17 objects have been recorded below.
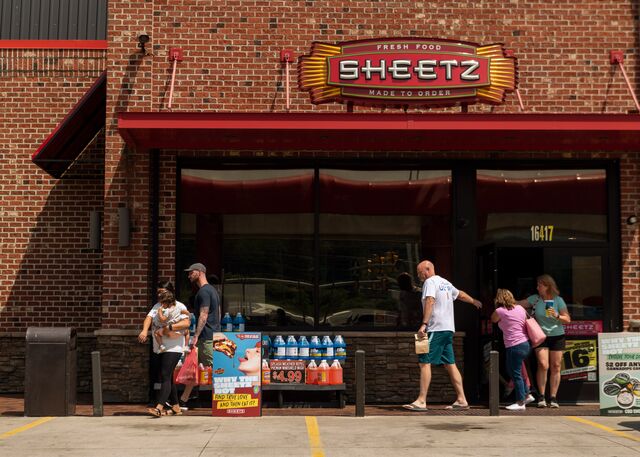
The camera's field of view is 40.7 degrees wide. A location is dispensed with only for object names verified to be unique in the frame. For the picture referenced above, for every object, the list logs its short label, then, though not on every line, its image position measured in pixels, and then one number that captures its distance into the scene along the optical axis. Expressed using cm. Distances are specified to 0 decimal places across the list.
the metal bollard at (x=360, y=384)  1030
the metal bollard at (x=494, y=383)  1059
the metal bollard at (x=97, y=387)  1045
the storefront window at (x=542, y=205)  1257
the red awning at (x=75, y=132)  1249
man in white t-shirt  1115
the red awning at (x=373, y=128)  1111
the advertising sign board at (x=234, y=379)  1047
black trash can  1041
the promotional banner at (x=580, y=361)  1224
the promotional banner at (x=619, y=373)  1045
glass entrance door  1227
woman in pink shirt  1140
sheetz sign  1208
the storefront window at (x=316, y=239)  1244
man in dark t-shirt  1106
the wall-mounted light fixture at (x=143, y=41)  1222
